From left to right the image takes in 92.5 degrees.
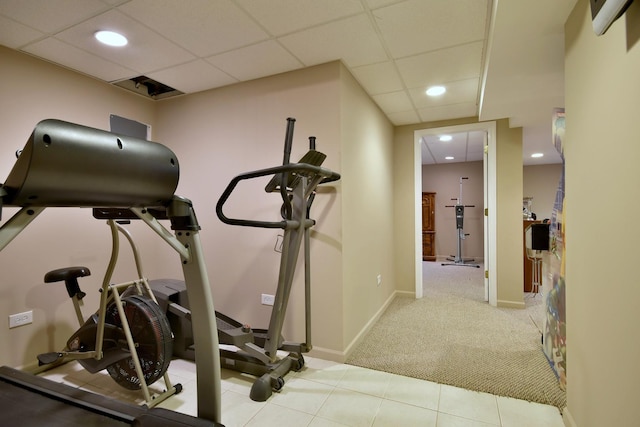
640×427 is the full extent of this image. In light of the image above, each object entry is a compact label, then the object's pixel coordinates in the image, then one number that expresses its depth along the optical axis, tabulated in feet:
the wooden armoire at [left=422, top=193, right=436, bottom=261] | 25.77
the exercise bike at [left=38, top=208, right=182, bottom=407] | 6.28
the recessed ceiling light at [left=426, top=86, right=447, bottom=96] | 9.96
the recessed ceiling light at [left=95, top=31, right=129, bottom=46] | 6.89
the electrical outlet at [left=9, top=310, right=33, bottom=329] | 7.44
